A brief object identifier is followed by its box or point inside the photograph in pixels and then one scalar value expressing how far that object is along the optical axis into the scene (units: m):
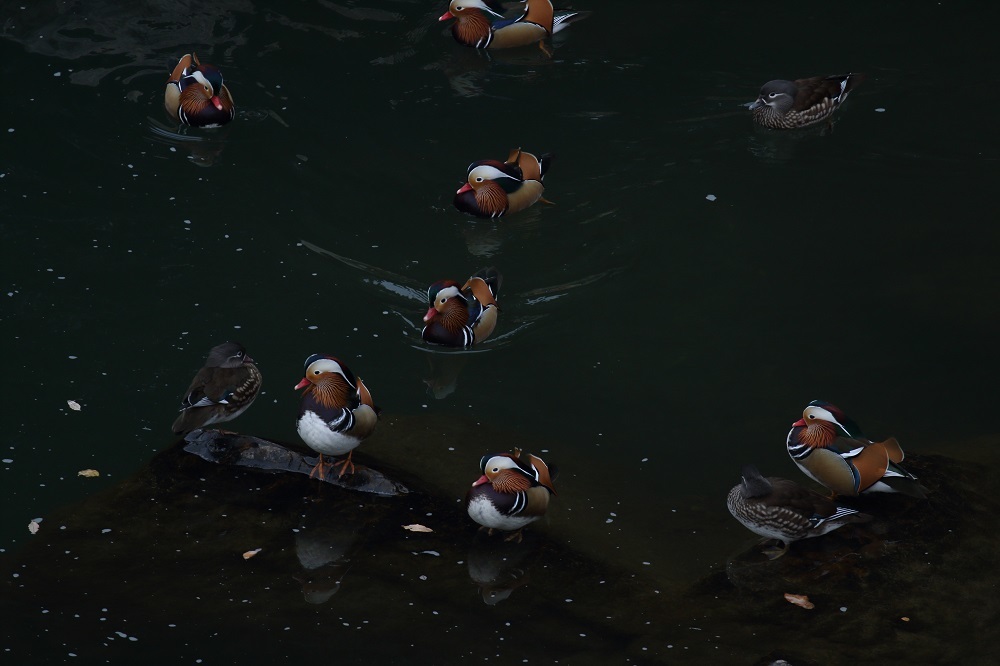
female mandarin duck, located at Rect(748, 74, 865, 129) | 19.73
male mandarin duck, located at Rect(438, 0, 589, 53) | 22.44
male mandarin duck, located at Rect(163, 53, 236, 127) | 18.87
